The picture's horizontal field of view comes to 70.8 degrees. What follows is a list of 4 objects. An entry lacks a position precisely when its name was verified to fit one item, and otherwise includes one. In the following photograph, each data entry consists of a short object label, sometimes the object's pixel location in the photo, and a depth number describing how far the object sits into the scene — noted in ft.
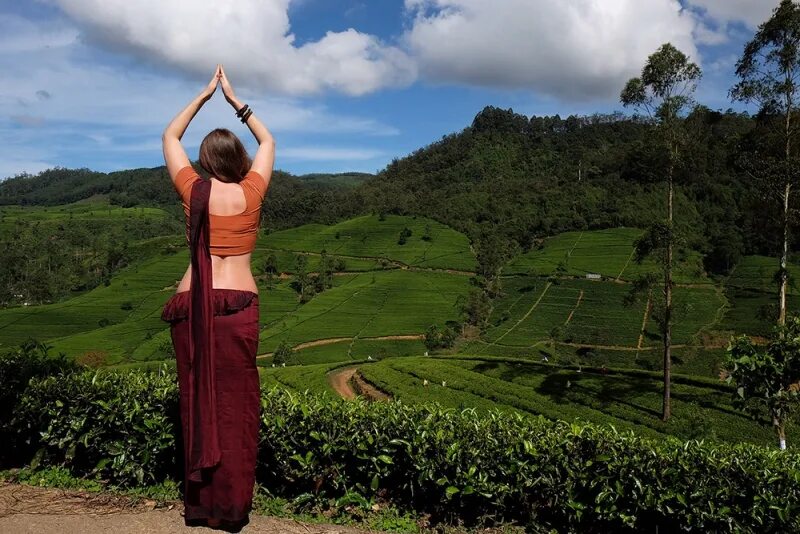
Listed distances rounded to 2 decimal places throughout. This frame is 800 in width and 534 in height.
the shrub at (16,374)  15.24
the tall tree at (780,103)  49.24
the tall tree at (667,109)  58.70
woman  8.93
